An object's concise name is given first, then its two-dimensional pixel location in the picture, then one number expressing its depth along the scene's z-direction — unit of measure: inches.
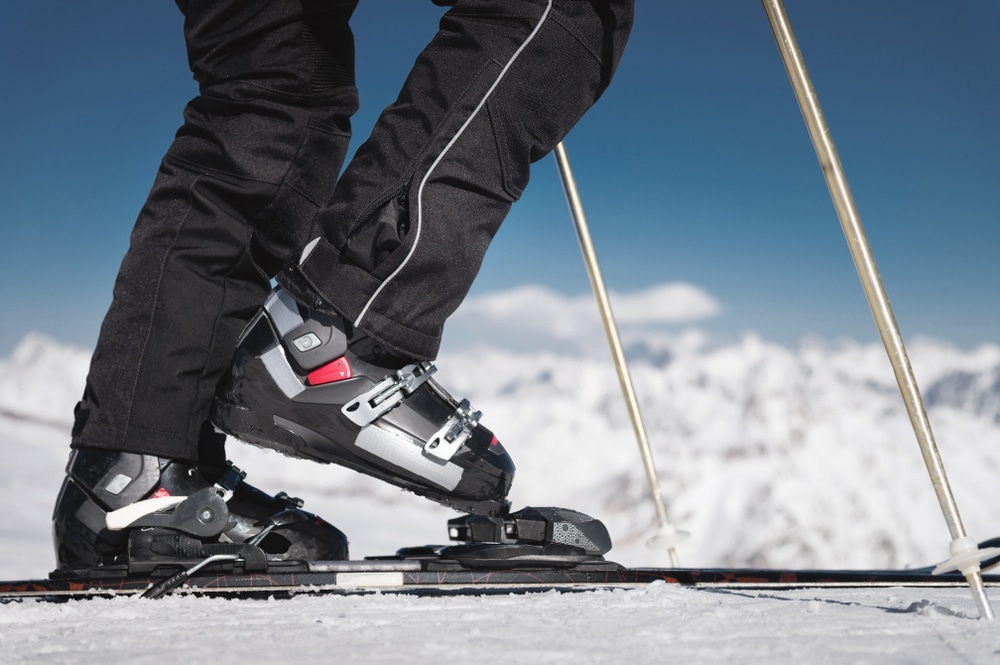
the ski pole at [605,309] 54.2
